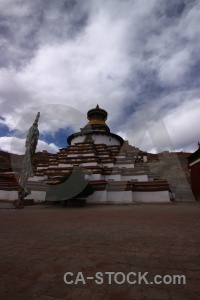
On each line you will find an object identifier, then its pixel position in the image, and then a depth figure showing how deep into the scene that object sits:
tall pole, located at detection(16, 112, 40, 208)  13.04
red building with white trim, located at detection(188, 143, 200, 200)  20.83
